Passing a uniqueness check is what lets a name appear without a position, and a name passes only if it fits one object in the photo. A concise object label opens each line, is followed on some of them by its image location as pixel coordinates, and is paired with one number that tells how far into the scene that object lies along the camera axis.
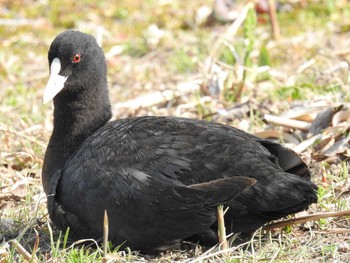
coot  8.30
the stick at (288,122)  11.84
